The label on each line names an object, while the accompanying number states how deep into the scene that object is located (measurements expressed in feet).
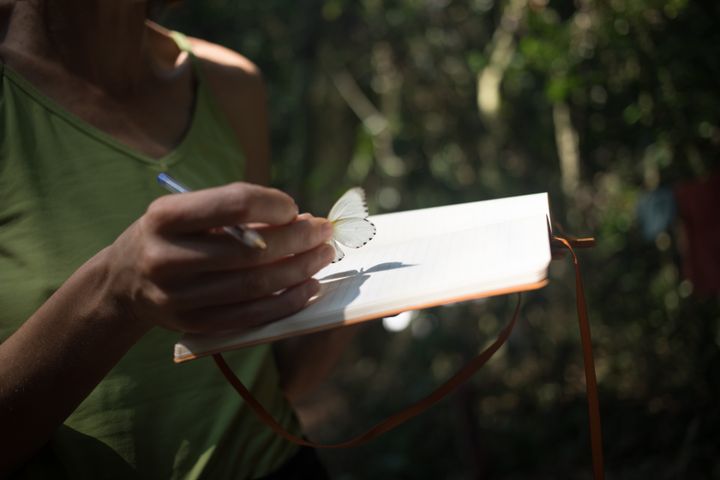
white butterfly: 2.70
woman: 2.16
